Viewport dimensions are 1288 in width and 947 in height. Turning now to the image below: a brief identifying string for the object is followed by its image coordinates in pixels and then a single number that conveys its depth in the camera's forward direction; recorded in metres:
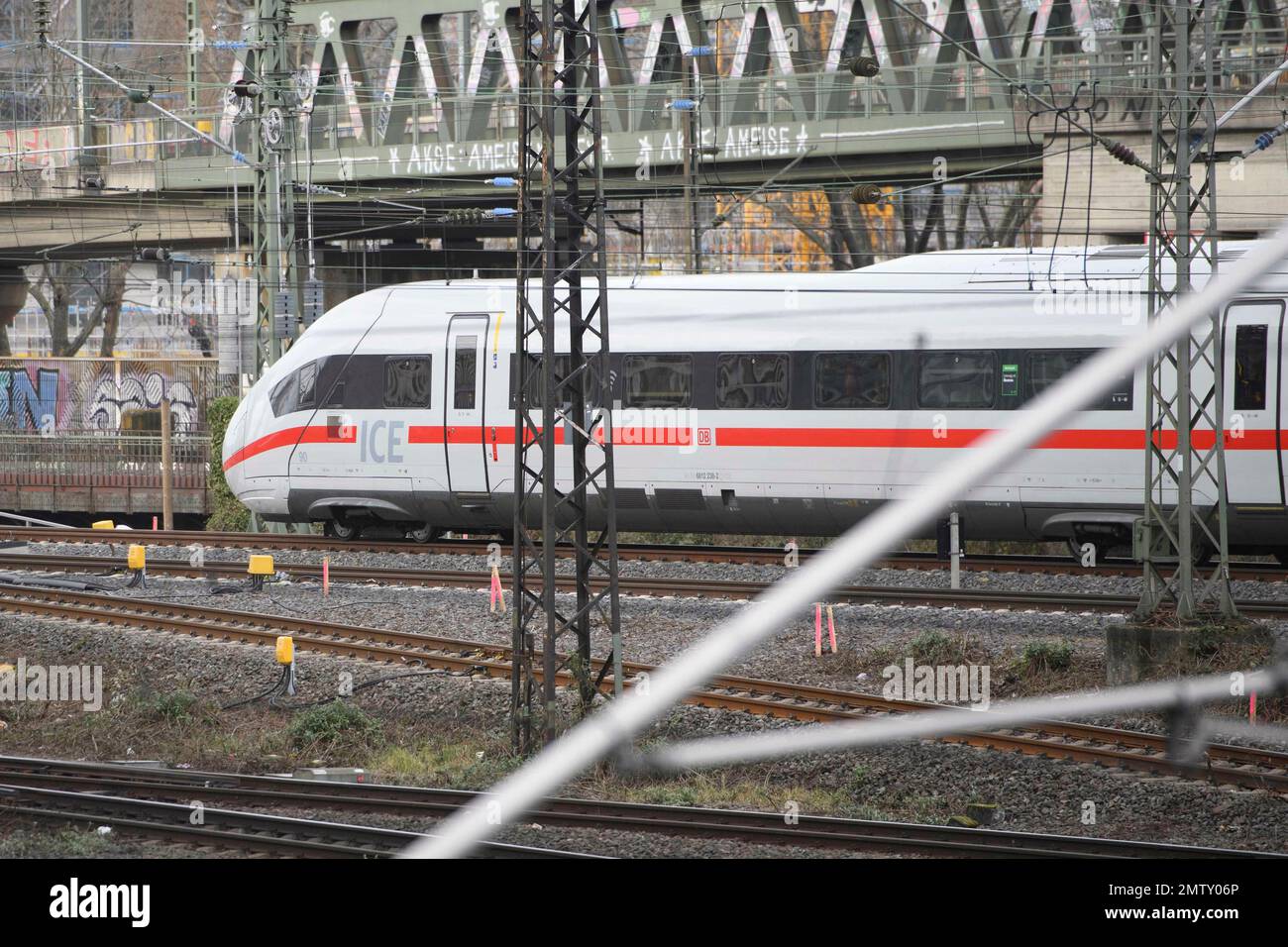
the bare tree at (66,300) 46.53
